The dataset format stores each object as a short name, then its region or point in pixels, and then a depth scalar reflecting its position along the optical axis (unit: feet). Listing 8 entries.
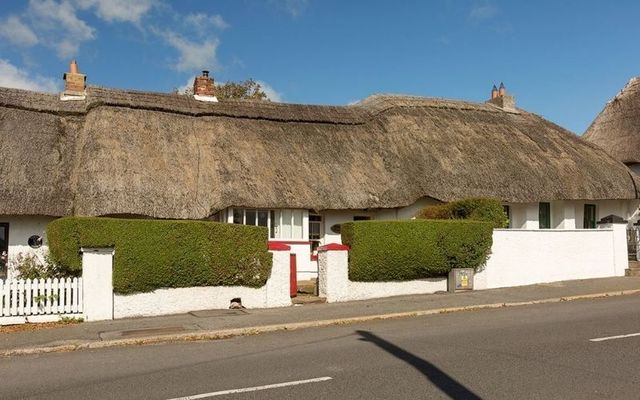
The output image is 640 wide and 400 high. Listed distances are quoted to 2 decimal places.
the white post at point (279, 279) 47.03
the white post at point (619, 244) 63.87
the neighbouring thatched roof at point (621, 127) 99.84
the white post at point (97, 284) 41.04
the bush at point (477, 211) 57.93
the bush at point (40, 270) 43.11
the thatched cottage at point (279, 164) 58.65
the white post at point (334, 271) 48.37
